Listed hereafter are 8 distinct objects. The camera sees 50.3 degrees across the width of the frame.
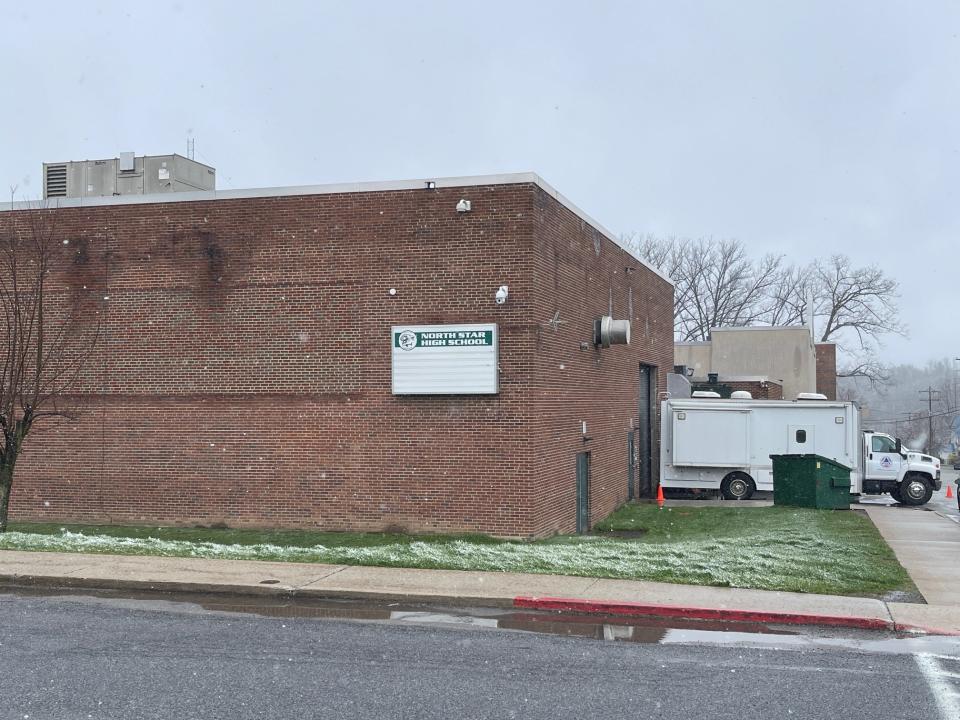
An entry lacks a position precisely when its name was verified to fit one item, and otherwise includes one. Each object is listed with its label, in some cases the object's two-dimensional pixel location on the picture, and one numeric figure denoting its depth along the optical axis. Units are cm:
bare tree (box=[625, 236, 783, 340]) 7925
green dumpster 2430
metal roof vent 2192
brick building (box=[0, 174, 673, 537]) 1798
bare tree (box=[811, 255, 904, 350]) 8062
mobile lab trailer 2859
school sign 1797
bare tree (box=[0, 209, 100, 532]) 1938
